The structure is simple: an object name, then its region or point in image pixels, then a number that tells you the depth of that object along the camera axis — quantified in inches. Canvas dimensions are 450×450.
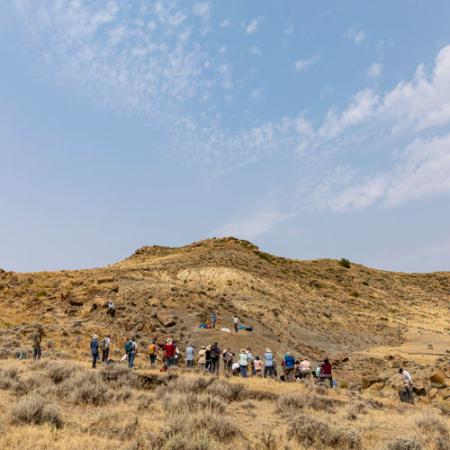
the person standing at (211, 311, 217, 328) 1382.9
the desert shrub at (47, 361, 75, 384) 626.8
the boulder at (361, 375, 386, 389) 877.2
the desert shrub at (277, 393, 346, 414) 553.9
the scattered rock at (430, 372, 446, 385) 881.0
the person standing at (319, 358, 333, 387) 795.4
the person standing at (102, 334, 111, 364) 851.4
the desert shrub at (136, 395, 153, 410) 491.4
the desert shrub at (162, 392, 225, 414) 480.1
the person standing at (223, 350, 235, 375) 896.3
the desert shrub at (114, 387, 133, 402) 534.3
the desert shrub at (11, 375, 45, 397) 526.6
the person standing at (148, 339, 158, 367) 905.9
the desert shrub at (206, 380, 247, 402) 594.6
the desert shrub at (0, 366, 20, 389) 550.3
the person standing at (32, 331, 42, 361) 826.9
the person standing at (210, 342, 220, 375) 868.6
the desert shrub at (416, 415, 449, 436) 469.1
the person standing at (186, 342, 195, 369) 913.5
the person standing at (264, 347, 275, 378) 863.7
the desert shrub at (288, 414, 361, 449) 404.2
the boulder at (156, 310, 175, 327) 1368.6
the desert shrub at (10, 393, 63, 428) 387.5
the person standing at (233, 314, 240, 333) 1374.3
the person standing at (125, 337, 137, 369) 808.3
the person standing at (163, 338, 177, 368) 833.5
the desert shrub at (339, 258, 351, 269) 3747.0
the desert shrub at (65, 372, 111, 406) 509.0
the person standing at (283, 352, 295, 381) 823.7
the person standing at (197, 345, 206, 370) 912.9
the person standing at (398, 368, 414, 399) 728.3
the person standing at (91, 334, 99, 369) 787.4
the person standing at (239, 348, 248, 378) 843.1
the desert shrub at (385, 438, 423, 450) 364.8
